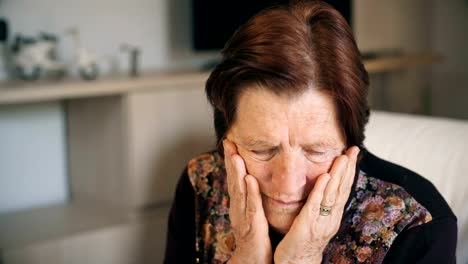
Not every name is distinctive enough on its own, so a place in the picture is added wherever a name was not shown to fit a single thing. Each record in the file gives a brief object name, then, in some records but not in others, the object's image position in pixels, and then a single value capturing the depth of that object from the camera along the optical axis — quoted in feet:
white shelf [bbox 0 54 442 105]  7.93
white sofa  4.77
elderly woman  3.81
